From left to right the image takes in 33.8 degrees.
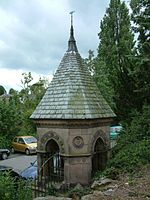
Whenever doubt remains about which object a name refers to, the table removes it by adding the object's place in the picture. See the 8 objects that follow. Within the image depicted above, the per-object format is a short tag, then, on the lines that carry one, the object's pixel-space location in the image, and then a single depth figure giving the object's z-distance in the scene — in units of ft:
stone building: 24.21
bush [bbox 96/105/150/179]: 23.61
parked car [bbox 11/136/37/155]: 71.71
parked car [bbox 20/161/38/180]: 37.40
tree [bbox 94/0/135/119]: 47.68
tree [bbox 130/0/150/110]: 33.30
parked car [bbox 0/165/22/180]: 39.68
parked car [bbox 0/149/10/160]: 68.14
